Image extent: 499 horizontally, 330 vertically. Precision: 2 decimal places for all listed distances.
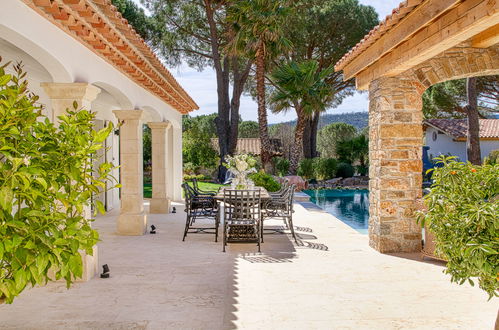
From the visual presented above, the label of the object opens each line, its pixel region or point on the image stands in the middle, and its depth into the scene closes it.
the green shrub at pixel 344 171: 26.08
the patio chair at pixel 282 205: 7.99
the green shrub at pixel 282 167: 25.98
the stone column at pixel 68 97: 5.52
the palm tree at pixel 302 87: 19.95
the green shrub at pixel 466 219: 2.57
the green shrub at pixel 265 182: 13.75
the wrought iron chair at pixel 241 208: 7.22
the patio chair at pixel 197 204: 8.19
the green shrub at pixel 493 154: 21.86
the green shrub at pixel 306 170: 23.97
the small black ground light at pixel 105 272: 5.57
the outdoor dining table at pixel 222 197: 7.88
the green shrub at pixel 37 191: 2.12
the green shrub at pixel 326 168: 25.25
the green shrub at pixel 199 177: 21.65
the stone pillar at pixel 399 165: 6.84
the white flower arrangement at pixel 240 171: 8.98
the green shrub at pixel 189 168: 24.22
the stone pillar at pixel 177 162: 14.39
